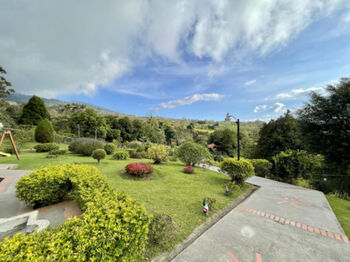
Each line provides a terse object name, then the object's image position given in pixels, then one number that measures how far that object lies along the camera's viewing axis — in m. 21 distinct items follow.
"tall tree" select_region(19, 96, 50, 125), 21.99
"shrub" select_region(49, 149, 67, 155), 11.31
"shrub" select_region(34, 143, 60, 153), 13.31
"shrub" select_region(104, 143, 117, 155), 14.74
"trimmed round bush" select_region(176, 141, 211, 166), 10.53
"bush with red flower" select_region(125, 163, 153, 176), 7.01
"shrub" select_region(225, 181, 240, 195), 6.02
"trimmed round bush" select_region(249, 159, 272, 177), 9.59
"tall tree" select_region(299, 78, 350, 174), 6.82
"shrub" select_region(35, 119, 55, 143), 16.61
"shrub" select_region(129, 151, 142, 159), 14.39
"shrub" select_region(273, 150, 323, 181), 7.97
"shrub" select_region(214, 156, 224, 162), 17.58
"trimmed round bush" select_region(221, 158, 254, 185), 6.54
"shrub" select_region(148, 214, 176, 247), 2.72
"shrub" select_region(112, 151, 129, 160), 12.33
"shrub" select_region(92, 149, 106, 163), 9.11
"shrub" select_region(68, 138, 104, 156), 12.52
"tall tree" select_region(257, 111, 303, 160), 11.74
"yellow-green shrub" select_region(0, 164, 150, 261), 1.46
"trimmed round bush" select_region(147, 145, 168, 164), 10.88
